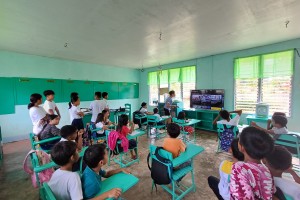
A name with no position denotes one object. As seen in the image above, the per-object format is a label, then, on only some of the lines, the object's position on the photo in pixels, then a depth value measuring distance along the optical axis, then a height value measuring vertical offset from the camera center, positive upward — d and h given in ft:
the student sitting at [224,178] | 3.99 -2.37
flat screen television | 17.00 -0.48
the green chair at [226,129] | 10.26 -2.43
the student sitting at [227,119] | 10.24 -1.78
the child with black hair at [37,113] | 8.62 -1.10
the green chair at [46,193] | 3.02 -2.14
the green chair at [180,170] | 5.82 -3.37
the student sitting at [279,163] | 3.73 -1.91
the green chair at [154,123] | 14.71 -3.01
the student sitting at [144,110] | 17.42 -1.78
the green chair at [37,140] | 6.69 -2.16
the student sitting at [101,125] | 11.12 -2.29
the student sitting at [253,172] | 3.13 -1.75
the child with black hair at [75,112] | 11.83 -1.33
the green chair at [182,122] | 13.15 -2.48
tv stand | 17.71 -2.82
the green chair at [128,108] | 23.33 -2.11
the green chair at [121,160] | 9.29 -4.71
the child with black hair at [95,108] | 14.19 -1.20
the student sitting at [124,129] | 9.50 -2.23
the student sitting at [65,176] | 3.61 -2.08
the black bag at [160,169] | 5.74 -3.09
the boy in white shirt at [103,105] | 14.52 -0.93
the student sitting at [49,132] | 7.39 -1.86
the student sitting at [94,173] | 3.87 -2.18
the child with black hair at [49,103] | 10.97 -0.54
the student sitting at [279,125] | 8.54 -1.81
